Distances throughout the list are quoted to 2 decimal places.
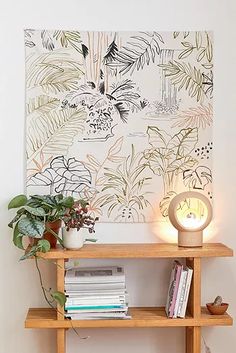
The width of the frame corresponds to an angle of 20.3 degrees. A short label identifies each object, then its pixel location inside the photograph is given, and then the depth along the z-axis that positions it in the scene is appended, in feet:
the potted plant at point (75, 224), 8.72
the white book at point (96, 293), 8.73
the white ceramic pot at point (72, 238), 8.76
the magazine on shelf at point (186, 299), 8.82
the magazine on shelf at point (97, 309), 8.71
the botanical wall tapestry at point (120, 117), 9.39
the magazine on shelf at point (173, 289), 8.84
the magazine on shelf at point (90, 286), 8.74
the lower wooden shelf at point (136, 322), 8.66
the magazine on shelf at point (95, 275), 8.76
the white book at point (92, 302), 8.71
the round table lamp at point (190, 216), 8.96
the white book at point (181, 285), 8.81
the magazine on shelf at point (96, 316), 8.71
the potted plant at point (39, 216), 8.48
